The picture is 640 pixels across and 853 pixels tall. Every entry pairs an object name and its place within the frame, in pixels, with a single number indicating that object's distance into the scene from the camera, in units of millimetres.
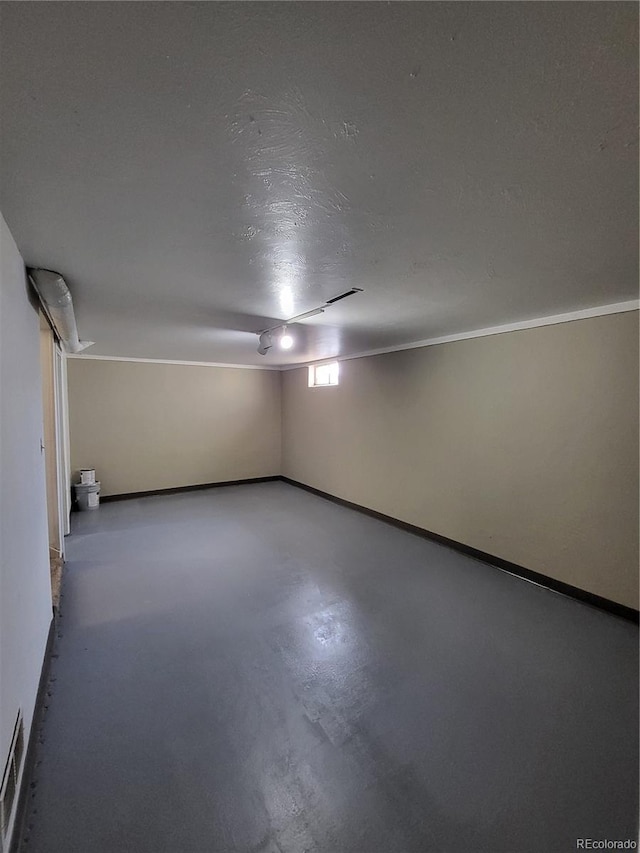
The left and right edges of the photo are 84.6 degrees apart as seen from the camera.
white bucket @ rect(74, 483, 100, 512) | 5000
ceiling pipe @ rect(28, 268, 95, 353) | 1862
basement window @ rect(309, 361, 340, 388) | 5562
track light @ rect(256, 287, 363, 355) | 2764
